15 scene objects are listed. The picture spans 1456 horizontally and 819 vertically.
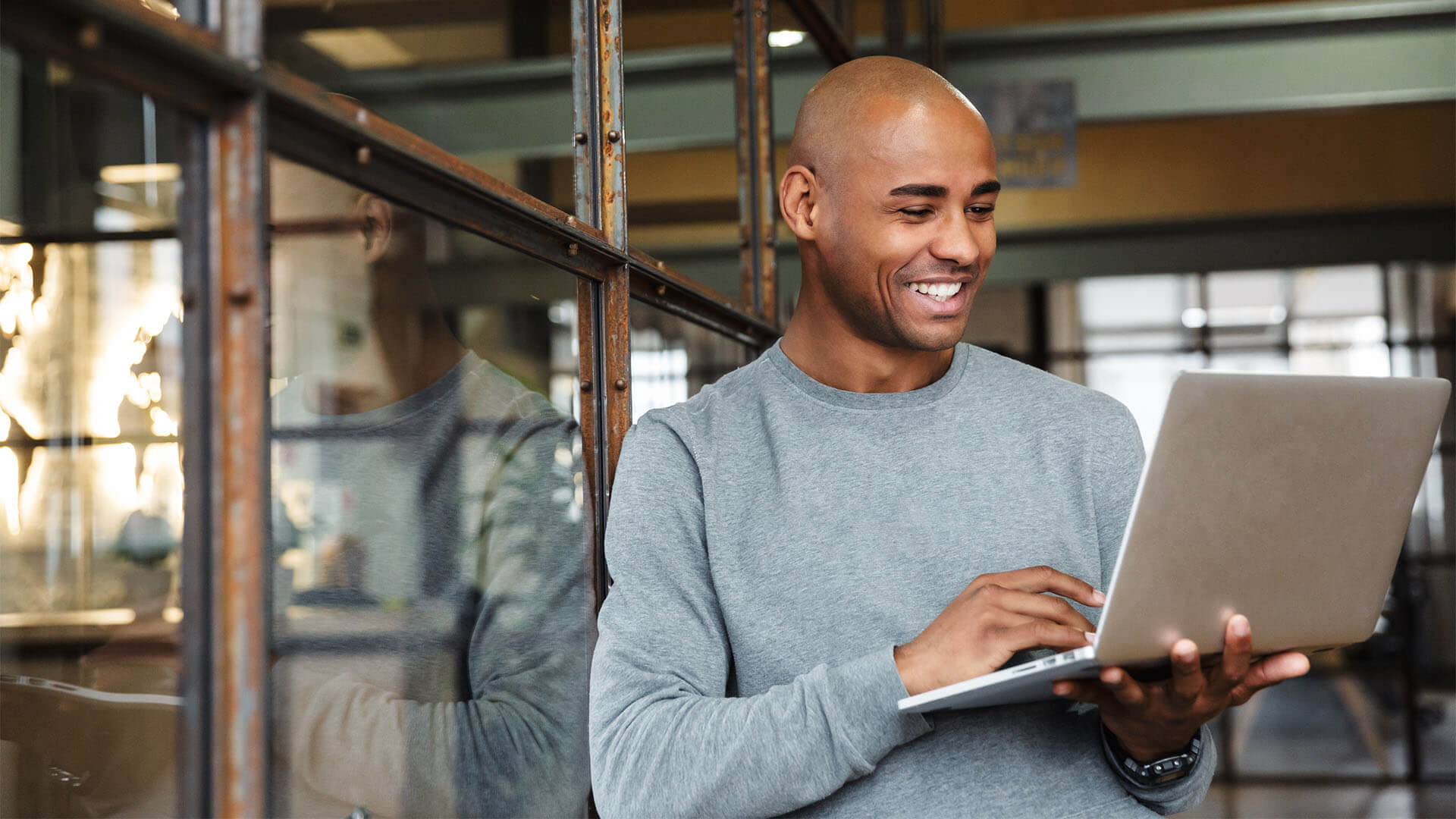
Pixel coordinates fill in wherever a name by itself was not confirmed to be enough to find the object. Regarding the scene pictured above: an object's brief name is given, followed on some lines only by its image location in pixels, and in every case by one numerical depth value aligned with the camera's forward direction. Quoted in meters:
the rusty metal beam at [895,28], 3.04
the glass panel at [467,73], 0.99
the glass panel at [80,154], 0.59
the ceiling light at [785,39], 2.03
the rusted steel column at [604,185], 1.14
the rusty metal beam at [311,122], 0.48
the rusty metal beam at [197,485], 0.56
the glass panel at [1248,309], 7.33
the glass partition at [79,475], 0.92
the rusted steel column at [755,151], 1.85
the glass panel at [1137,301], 7.51
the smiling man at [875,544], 0.88
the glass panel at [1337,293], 7.38
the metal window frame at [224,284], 0.51
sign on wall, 2.85
